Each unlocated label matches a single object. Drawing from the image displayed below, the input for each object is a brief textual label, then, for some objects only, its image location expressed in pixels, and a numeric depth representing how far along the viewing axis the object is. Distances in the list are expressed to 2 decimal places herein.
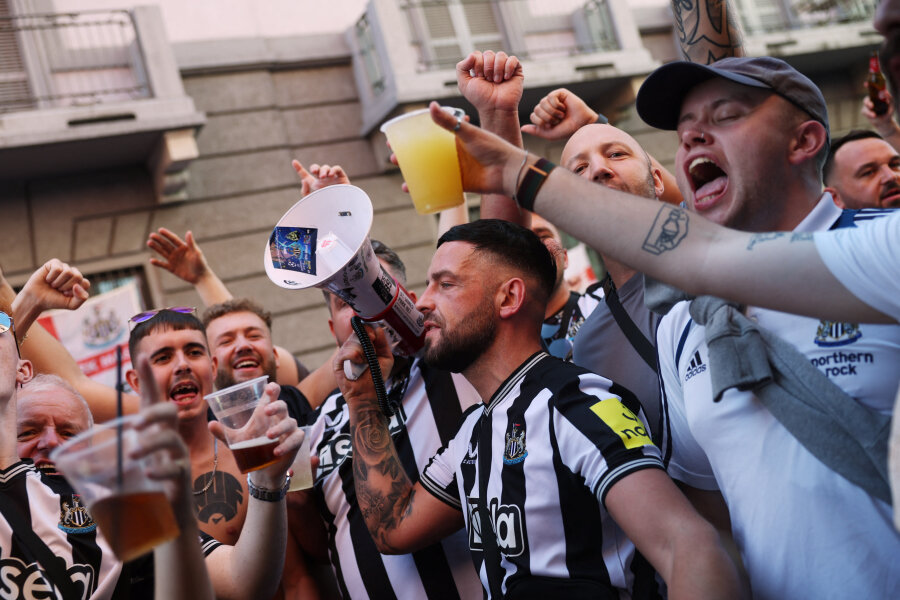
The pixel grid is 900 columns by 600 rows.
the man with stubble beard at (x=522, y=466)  1.85
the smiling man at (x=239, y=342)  3.77
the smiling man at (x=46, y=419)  2.41
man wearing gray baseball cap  1.58
